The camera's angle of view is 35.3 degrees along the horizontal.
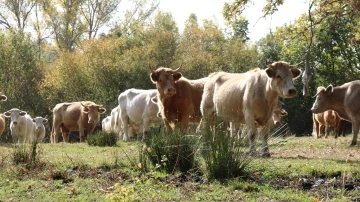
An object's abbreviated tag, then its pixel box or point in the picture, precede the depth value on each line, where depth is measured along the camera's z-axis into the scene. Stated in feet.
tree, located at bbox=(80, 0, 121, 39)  168.04
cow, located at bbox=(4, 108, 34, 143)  74.59
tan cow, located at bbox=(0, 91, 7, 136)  65.88
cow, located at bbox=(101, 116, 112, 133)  100.23
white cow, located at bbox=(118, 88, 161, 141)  69.51
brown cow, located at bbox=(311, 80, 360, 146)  51.60
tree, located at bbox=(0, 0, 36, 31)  164.76
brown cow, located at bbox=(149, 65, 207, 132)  42.68
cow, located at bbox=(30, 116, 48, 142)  85.70
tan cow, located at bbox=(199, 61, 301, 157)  37.58
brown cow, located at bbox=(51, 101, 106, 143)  73.36
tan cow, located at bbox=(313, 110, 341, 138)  70.13
